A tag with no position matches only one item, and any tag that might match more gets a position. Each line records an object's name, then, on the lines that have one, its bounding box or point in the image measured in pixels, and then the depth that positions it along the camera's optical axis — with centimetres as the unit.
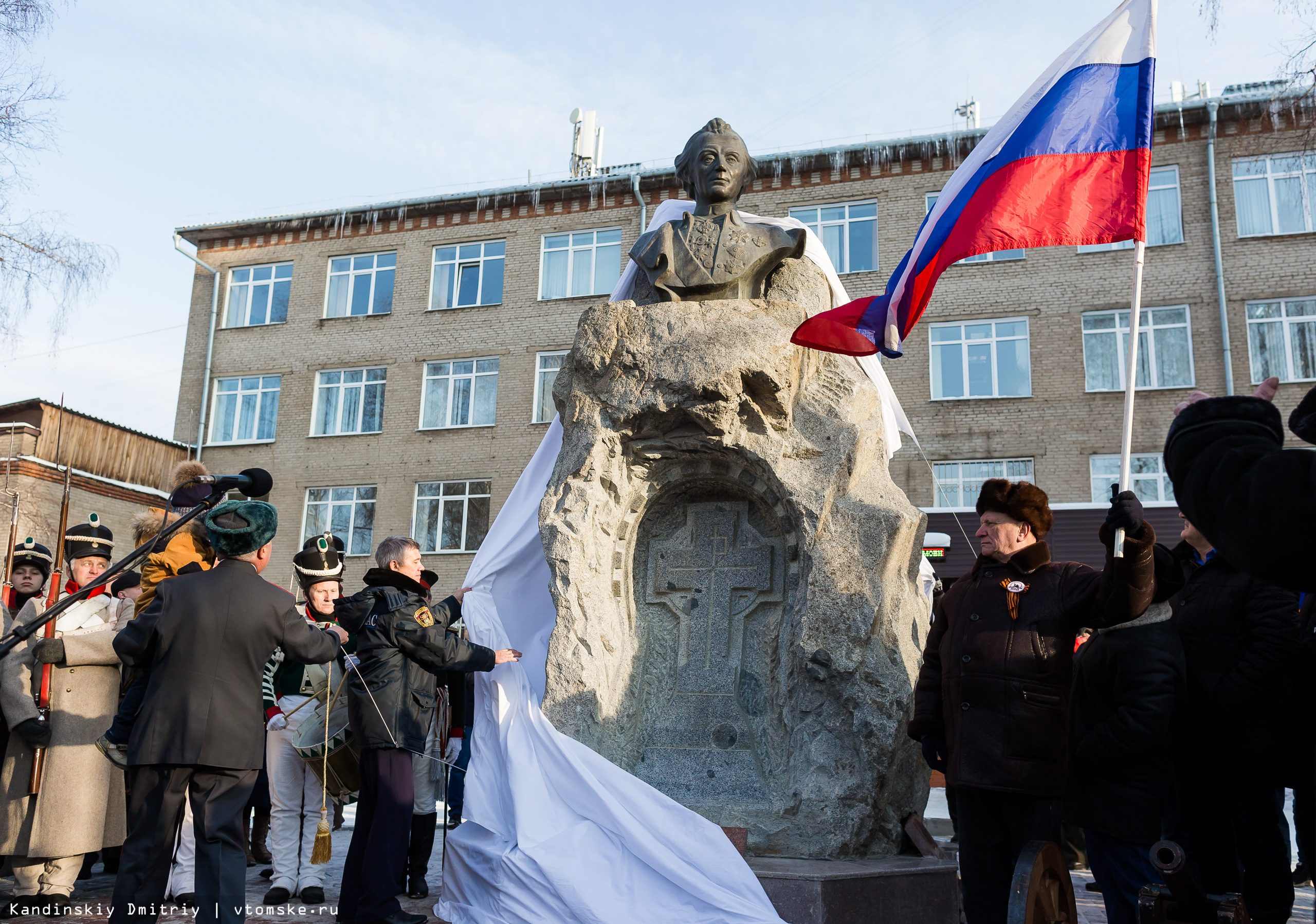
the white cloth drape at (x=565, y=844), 418
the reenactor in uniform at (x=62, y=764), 495
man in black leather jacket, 455
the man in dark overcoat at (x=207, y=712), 380
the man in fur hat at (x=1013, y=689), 361
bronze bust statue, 576
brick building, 1773
